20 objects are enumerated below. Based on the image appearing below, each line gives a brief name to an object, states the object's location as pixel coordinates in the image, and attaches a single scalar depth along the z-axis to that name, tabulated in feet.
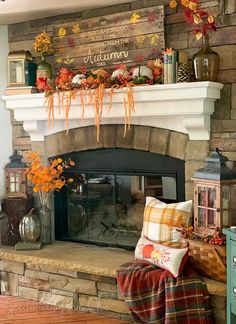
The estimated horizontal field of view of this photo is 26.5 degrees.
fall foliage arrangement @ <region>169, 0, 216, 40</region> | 10.66
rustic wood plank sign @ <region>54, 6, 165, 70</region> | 11.60
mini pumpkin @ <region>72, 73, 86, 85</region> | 12.16
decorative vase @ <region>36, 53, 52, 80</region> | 12.91
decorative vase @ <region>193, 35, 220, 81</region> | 10.63
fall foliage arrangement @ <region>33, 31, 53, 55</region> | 12.84
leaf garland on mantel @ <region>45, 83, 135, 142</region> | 11.37
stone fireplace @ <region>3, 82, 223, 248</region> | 11.01
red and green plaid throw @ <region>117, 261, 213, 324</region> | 9.88
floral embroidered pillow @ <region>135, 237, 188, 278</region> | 10.12
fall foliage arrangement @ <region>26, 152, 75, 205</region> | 12.78
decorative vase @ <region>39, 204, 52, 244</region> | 13.34
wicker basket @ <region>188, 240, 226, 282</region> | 9.82
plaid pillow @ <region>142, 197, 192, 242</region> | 10.89
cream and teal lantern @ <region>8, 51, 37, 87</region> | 13.15
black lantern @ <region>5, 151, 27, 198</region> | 13.44
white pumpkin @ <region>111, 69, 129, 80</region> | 11.67
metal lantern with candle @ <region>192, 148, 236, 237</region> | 10.12
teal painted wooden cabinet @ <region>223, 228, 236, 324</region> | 9.30
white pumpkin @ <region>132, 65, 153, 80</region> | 11.40
